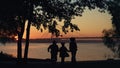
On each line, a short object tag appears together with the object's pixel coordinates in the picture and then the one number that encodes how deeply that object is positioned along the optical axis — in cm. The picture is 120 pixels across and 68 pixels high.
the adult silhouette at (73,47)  1522
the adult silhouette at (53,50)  1521
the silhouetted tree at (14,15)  1312
